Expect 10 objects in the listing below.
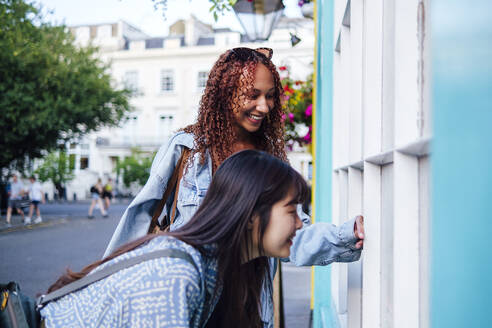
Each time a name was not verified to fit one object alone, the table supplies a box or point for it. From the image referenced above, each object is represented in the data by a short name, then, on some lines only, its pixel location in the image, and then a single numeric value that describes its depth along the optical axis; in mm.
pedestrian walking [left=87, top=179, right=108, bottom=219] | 23019
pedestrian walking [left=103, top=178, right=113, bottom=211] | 24611
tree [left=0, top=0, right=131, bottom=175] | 19078
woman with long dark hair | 1166
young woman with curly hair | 2076
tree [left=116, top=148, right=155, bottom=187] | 42219
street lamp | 5938
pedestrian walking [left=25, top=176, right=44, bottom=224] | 18922
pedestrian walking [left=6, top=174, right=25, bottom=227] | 18484
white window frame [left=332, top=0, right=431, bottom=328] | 990
